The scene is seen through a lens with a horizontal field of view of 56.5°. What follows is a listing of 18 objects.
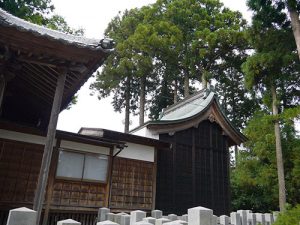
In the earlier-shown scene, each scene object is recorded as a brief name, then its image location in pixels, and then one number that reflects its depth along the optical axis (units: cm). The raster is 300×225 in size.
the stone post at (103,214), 672
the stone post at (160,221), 453
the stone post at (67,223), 279
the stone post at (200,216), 342
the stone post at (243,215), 712
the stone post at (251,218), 732
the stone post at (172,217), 627
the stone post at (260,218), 769
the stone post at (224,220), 625
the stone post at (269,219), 774
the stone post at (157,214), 660
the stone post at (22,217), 278
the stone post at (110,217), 601
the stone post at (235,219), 678
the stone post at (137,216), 505
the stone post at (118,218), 553
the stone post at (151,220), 460
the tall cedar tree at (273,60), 1362
